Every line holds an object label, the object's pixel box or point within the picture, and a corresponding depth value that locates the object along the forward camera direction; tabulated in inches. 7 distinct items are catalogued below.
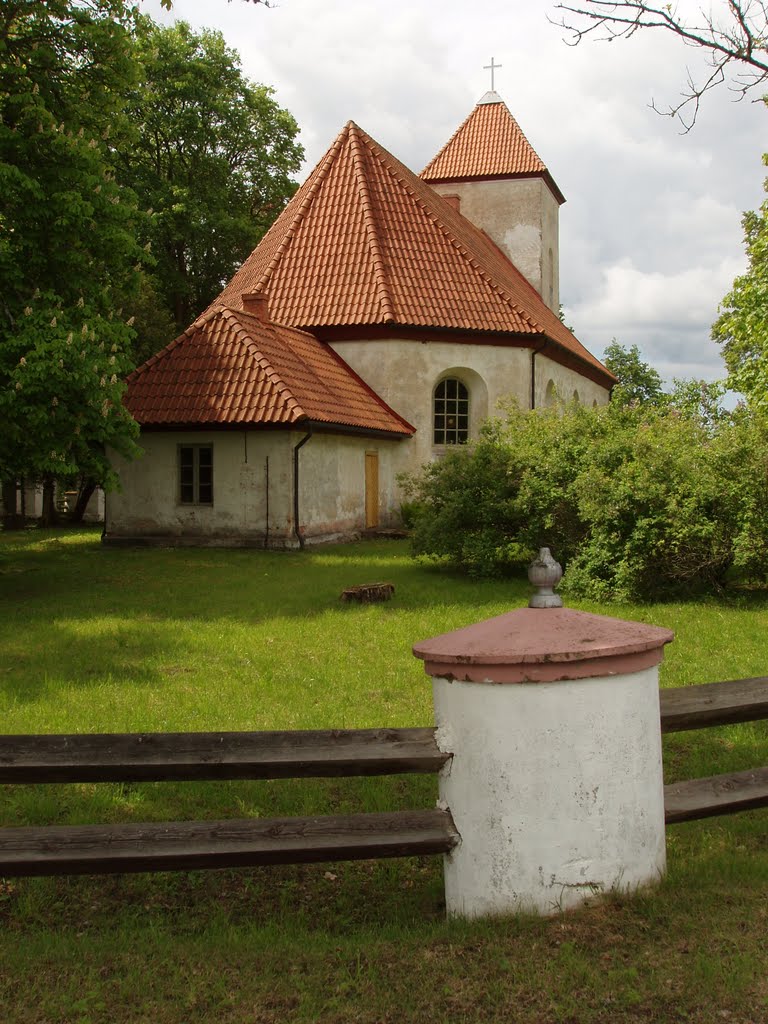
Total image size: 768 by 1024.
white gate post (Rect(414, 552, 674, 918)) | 146.6
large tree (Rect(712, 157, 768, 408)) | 1073.5
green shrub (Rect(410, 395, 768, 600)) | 500.4
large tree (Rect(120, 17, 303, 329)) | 1325.0
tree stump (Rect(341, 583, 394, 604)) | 503.5
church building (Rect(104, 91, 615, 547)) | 795.4
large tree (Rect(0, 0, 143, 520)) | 532.7
